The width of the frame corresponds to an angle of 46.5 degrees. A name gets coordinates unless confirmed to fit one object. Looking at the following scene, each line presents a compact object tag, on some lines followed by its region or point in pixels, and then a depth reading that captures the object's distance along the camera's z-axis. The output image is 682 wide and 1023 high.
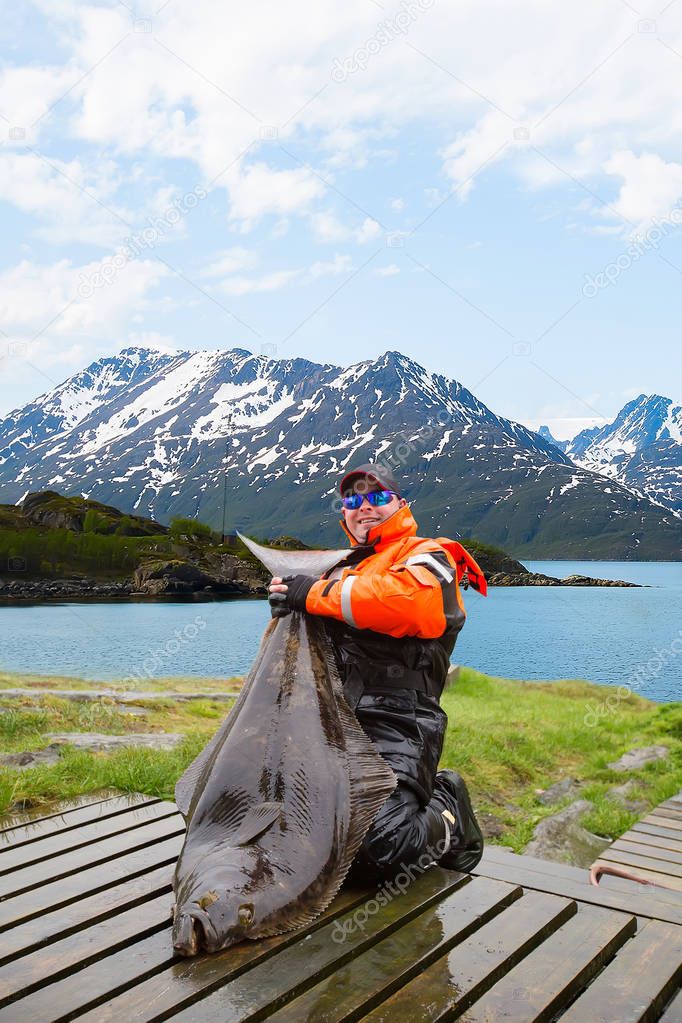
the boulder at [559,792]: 10.26
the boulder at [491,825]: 8.71
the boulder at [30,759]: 7.67
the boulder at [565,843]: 7.98
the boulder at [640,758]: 11.86
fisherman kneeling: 4.07
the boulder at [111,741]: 8.96
